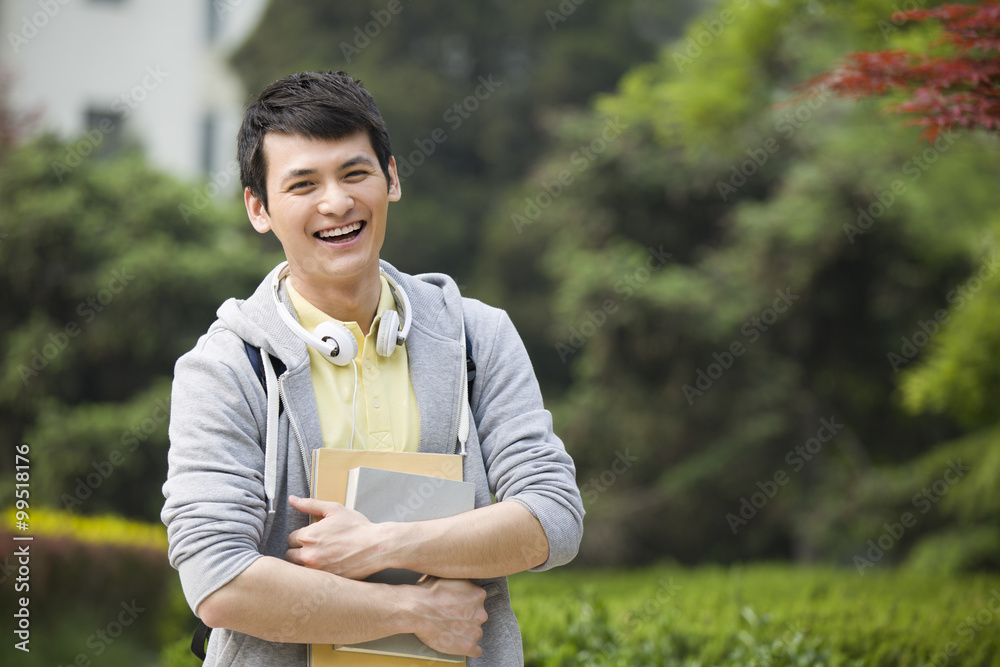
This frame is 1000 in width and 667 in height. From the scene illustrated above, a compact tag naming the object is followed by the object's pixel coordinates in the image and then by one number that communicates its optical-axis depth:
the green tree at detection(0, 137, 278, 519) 9.00
